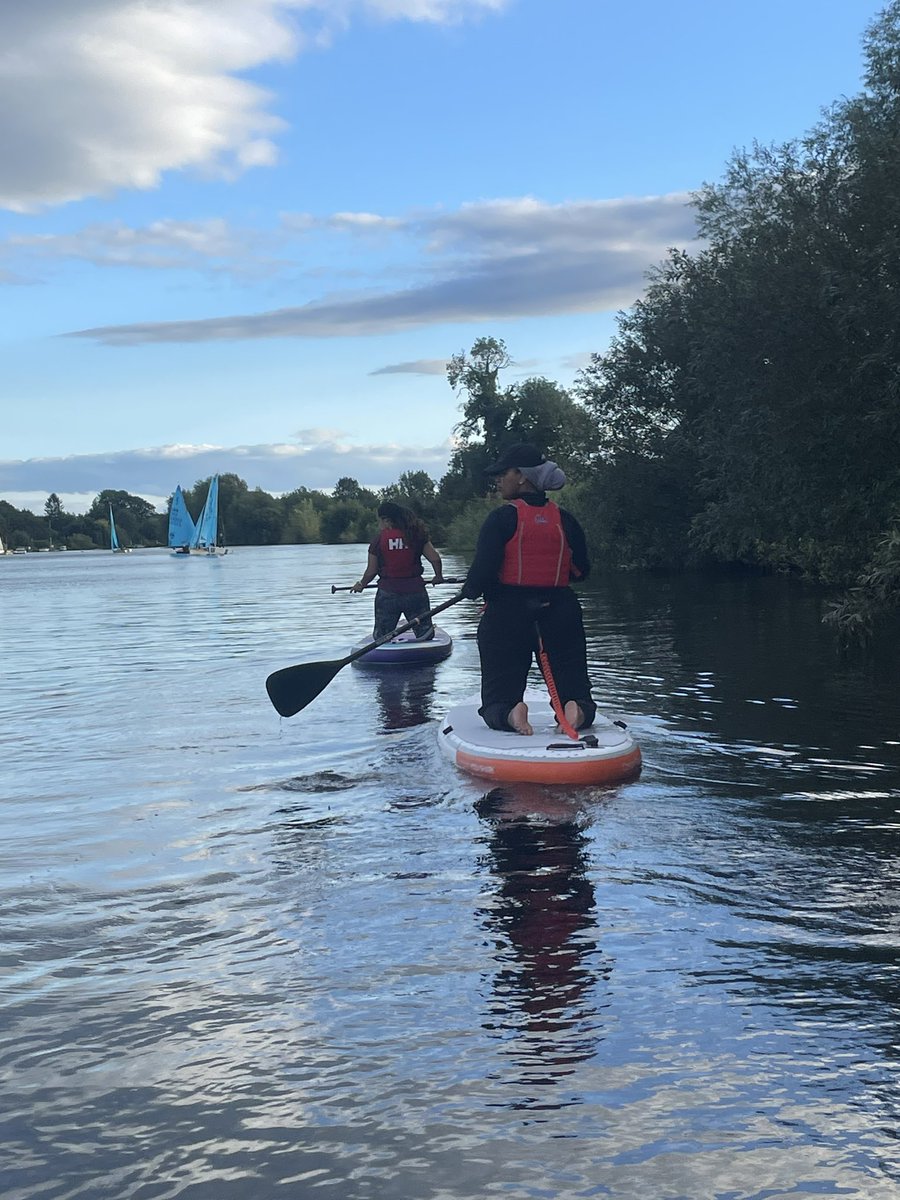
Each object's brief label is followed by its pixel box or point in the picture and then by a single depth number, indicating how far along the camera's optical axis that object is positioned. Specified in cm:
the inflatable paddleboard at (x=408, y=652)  1507
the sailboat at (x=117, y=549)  15229
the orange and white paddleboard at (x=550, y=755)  780
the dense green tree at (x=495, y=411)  7631
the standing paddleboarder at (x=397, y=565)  1422
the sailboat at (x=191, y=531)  9731
